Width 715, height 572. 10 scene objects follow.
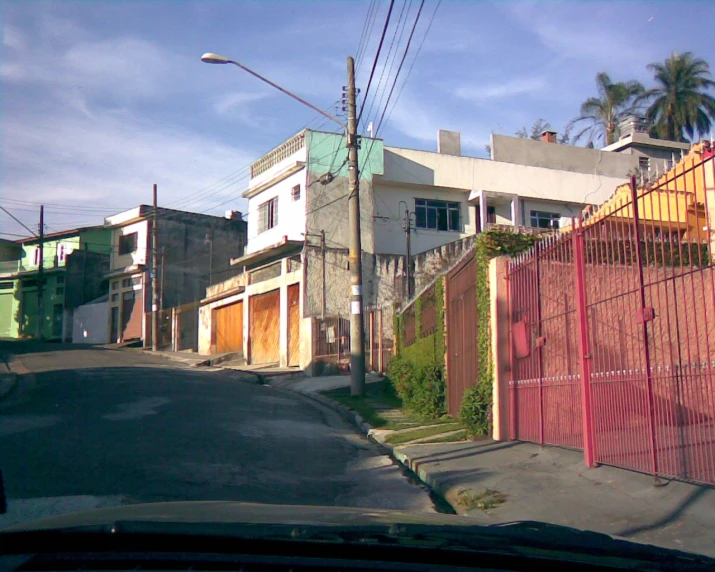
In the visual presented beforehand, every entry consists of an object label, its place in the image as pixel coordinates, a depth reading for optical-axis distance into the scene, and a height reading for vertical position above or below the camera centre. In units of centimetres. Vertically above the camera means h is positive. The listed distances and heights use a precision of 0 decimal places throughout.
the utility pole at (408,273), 2672 +314
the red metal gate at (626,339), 650 +19
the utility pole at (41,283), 4681 +525
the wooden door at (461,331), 1221 +48
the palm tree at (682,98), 4438 +1550
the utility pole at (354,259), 1678 +230
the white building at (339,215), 2641 +630
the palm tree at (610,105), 4622 +1592
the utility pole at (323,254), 2511 +371
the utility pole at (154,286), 3744 +414
